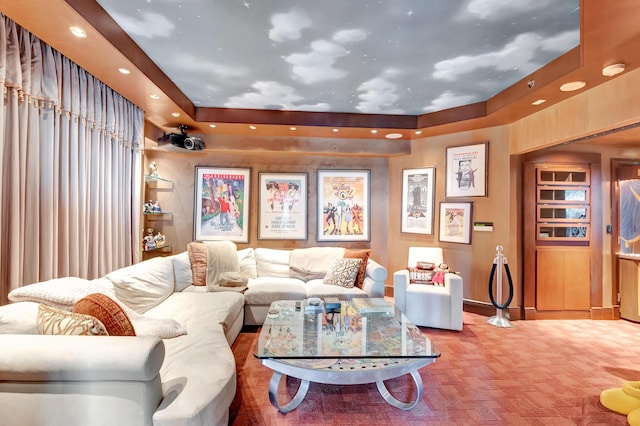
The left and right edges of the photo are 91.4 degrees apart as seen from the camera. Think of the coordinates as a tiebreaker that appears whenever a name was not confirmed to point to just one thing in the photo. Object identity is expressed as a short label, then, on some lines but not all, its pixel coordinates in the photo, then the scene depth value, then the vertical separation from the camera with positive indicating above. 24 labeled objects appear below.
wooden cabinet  4.14 -0.78
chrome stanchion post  3.92 -0.86
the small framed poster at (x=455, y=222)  4.41 -0.04
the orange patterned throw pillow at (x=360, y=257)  4.03 -0.54
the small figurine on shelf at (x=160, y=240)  4.65 -0.36
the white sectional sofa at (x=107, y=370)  1.38 -0.79
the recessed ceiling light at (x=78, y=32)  2.12 +1.27
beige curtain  2.14 +0.41
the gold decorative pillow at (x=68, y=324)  1.57 -0.55
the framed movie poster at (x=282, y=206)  4.99 +0.18
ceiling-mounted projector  4.28 +1.07
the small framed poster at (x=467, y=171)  4.30 +0.69
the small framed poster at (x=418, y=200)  4.78 +0.30
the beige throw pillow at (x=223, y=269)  3.78 -0.66
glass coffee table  2.03 -0.91
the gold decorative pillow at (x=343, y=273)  3.95 -0.70
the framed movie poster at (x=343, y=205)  5.08 +0.21
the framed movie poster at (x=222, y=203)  4.89 +0.21
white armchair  3.68 -0.99
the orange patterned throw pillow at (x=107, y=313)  1.68 -0.53
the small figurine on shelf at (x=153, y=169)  4.60 +0.71
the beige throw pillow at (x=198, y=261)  3.83 -0.56
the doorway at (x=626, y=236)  4.10 -0.20
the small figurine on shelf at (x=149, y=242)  4.43 -0.37
